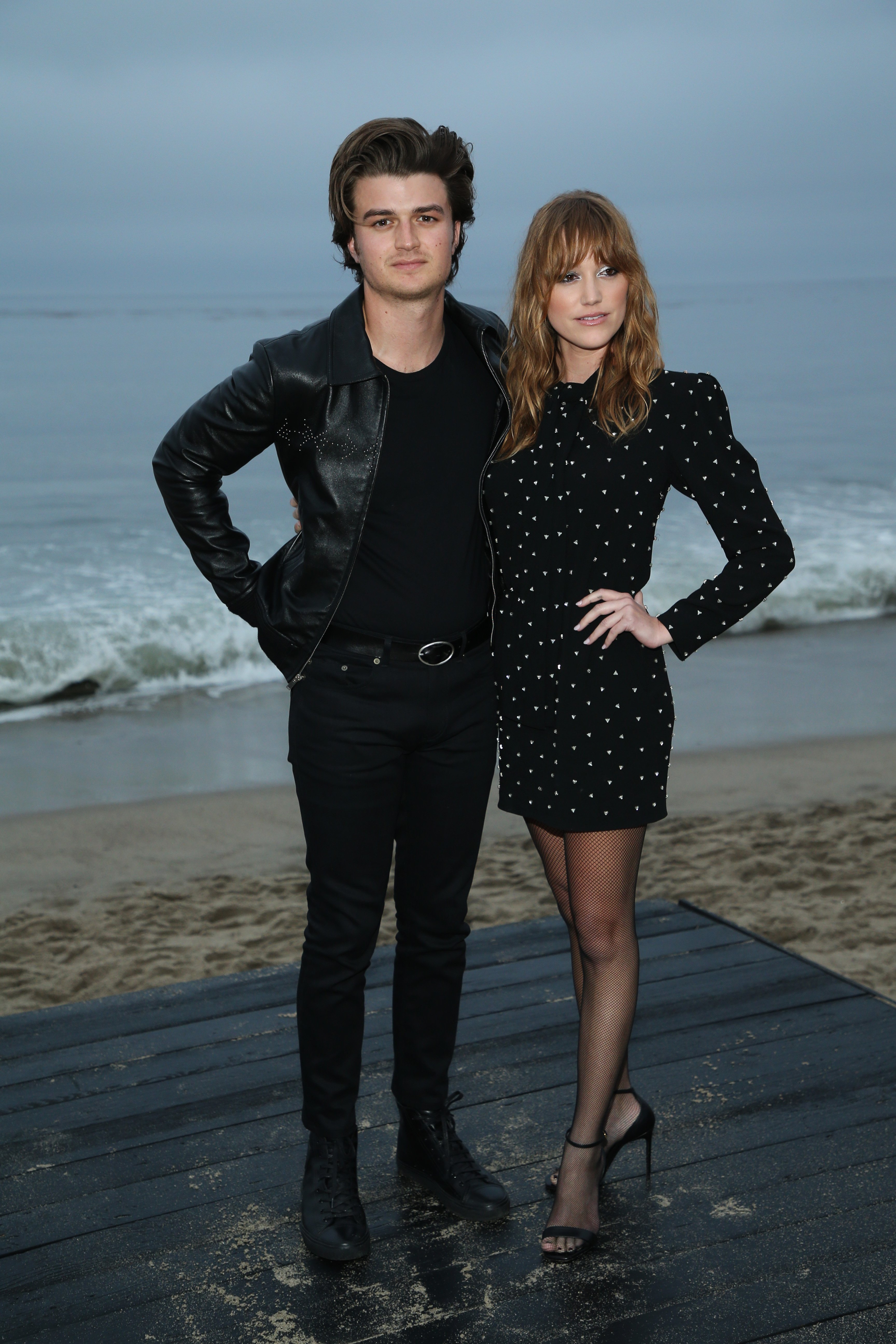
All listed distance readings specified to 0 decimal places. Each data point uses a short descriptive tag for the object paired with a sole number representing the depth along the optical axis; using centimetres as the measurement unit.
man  246
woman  238
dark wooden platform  233
